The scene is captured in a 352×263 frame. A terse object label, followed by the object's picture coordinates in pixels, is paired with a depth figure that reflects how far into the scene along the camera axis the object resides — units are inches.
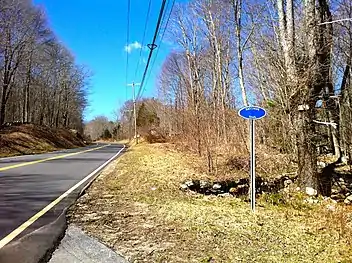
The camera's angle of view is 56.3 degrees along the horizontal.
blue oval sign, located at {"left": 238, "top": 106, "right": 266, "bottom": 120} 254.1
